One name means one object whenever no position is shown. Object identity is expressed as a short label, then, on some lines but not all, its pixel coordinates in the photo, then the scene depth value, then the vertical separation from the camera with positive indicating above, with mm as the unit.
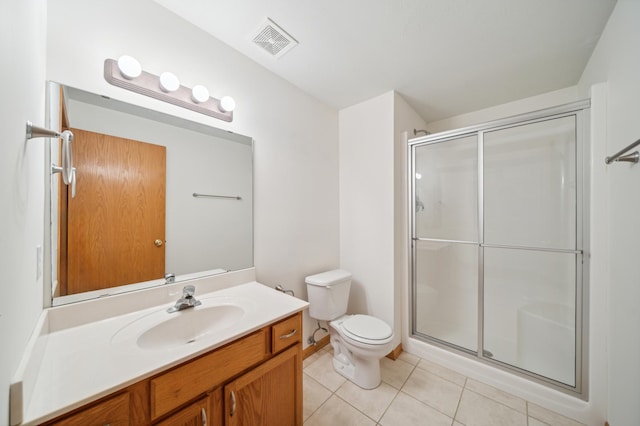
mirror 1019 +58
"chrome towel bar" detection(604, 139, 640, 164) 985 +267
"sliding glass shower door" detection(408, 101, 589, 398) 1576 -232
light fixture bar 1104 +650
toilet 1640 -891
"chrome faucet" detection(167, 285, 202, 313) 1147 -458
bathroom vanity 640 -532
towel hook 650 +213
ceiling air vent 1389 +1116
